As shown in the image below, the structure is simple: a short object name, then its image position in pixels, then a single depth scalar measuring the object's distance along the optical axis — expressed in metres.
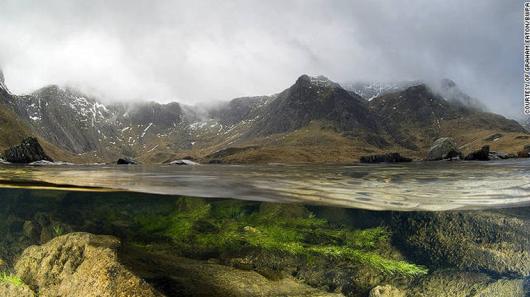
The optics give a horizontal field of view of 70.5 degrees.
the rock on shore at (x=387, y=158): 130.88
